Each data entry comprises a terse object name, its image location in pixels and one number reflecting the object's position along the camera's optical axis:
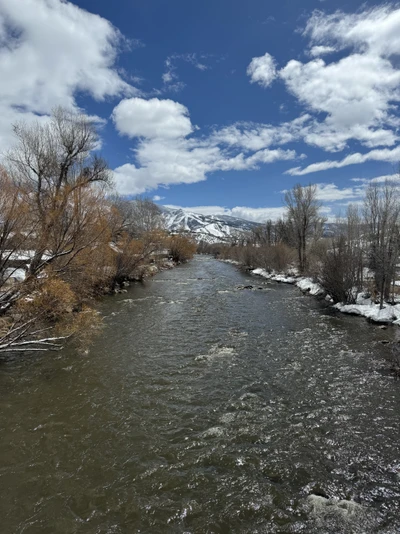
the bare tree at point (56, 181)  13.52
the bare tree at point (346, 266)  22.17
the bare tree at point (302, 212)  44.16
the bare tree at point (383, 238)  19.92
